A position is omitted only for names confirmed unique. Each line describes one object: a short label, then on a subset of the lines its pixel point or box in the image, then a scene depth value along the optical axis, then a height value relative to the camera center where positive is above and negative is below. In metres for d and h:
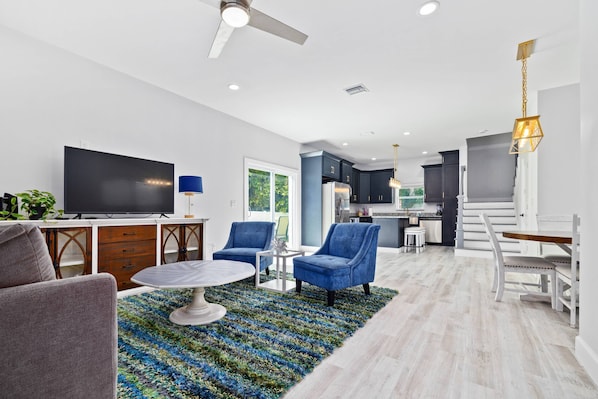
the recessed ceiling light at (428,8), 2.22 +1.62
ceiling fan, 1.81 +1.33
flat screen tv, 2.87 +0.23
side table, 3.20 -0.92
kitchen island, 6.64 -0.68
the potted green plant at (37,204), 2.48 -0.01
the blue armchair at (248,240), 3.74 -0.55
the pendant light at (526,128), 2.73 +0.76
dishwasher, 7.83 -0.75
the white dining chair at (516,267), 2.68 -0.63
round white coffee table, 2.11 -0.60
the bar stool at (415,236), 6.77 -0.83
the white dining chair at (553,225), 3.32 -0.28
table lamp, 3.78 +0.26
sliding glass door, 5.52 +0.17
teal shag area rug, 1.51 -1.00
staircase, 5.69 -0.51
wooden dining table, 2.26 -0.29
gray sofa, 0.85 -0.42
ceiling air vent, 3.70 +1.58
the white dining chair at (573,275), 2.26 -0.62
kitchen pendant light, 7.28 +0.56
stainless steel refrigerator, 6.61 -0.01
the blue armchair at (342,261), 2.74 -0.62
